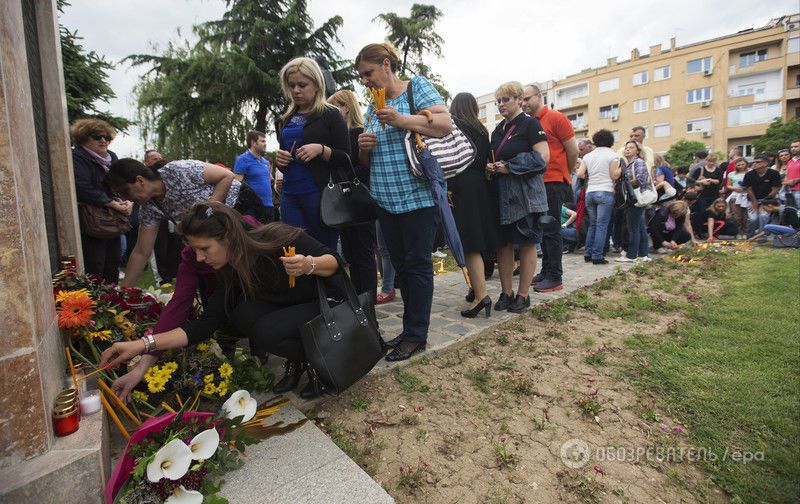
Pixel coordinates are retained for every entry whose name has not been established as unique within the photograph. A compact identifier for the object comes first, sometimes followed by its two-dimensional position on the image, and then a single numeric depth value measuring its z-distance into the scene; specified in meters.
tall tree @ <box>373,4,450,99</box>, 19.89
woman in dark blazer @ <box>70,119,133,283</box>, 3.41
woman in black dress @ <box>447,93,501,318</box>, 3.70
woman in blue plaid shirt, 2.80
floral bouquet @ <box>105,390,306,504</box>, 1.52
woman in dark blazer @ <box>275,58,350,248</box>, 3.00
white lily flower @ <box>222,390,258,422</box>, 1.95
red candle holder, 1.55
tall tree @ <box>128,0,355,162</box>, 16.64
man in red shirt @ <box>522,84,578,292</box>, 4.82
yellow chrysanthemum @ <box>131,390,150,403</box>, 2.15
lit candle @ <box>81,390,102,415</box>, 1.70
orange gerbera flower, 2.03
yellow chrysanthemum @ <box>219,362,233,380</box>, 2.31
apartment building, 38.88
